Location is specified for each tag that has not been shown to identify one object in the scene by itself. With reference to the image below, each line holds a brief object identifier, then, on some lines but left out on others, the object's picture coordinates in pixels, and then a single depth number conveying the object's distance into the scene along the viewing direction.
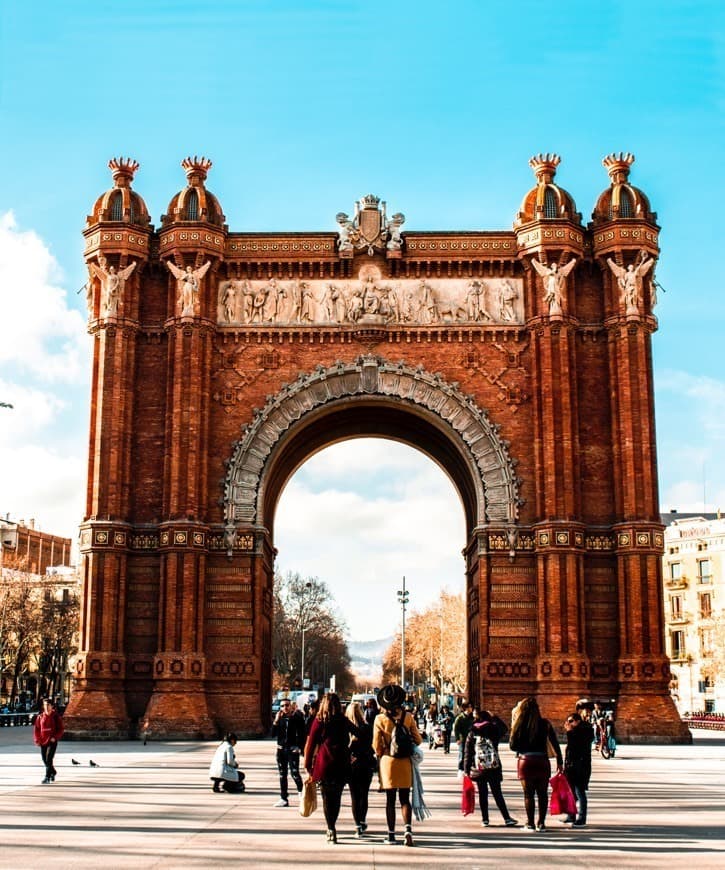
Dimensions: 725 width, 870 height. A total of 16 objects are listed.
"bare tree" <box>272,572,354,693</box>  106.69
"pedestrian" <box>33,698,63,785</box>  21.31
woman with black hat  14.02
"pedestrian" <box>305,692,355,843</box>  13.95
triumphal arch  36.38
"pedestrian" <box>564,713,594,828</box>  15.49
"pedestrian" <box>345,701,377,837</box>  14.38
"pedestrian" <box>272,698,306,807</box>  18.25
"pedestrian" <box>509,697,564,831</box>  14.80
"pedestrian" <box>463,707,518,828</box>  15.32
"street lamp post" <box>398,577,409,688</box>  94.45
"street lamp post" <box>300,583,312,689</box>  106.71
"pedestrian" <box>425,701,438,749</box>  37.71
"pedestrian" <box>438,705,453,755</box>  34.22
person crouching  19.36
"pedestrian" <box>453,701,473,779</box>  24.22
